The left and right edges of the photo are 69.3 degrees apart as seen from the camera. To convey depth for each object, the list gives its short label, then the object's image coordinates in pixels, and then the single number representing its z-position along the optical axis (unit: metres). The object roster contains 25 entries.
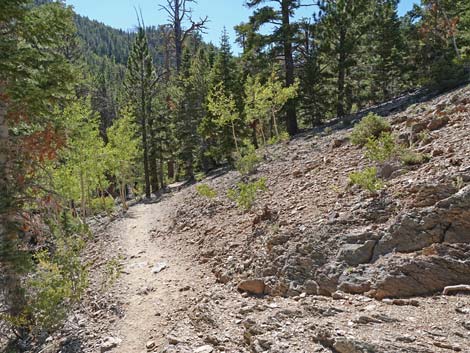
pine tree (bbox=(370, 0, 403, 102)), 25.12
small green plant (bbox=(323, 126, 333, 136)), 15.18
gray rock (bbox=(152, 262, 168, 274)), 9.88
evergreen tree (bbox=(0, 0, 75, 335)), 7.23
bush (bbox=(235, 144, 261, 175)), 15.16
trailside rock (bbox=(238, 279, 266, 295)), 6.86
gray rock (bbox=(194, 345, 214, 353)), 5.48
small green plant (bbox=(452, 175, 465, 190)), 5.58
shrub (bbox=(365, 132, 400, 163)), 7.48
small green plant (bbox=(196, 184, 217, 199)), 13.33
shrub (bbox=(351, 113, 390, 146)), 9.88
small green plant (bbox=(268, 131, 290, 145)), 18.39
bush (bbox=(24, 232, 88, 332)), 7.52
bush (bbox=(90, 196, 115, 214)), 22.58
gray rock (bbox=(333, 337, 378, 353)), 3.90
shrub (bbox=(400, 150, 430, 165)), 7.07
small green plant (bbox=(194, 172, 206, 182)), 21.83
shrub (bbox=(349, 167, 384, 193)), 6.80
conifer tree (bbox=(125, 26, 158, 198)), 26.12
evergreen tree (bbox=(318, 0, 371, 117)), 19.70
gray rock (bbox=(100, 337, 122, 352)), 6.64
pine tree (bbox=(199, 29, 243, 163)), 24.03
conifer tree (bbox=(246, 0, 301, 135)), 18.69
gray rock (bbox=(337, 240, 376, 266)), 5.80
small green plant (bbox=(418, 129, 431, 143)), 7.85
